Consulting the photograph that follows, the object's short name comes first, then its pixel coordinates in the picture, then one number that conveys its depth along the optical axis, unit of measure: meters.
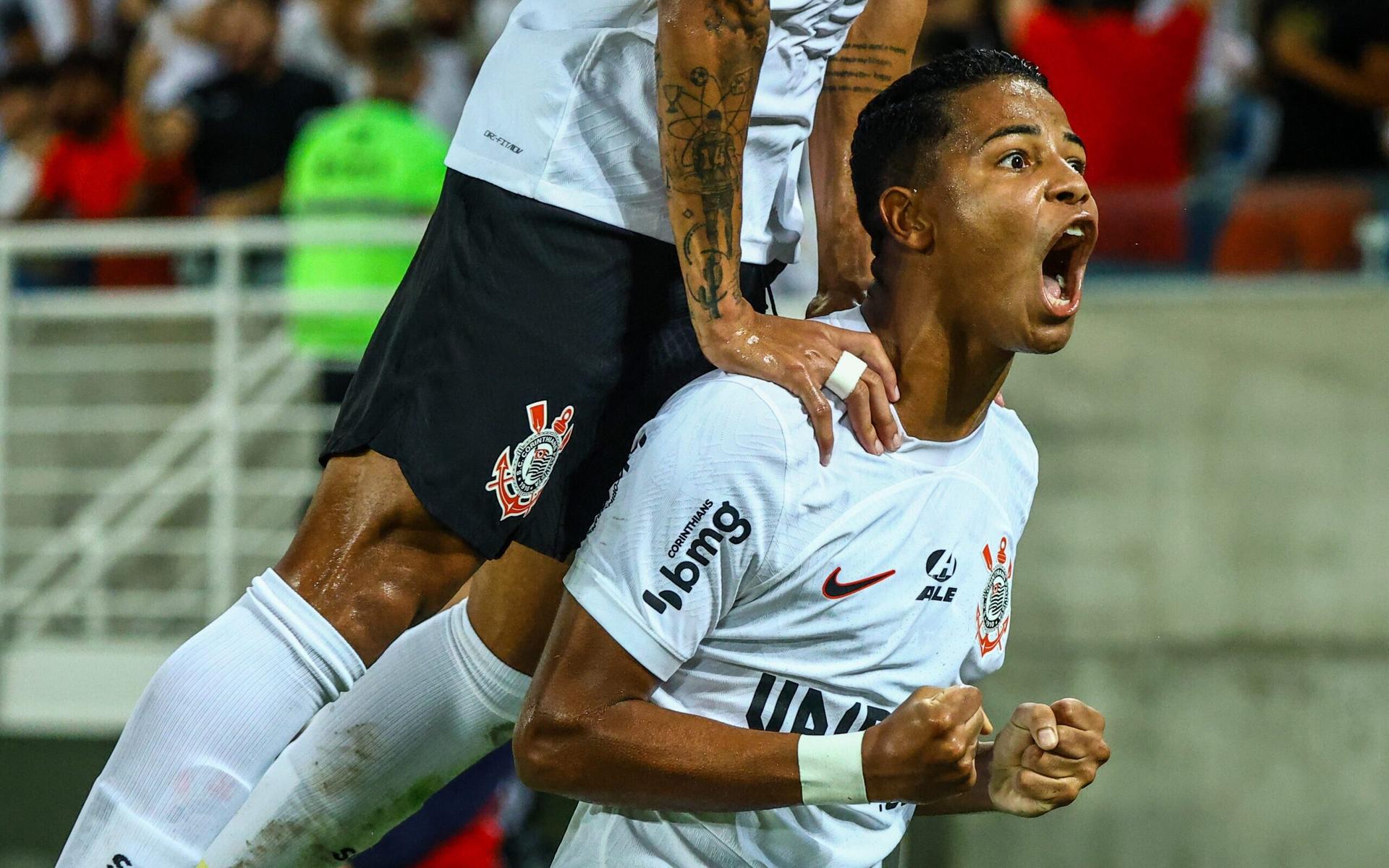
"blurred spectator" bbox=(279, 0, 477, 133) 14.84
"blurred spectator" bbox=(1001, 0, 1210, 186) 12.58
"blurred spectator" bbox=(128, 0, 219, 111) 16.09
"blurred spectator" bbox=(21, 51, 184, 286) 16.05
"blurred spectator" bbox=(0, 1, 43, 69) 18.91
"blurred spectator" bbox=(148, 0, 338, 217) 14.44
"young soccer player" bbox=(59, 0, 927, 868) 4.97
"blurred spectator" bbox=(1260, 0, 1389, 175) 12.38
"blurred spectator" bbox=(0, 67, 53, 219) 16.97
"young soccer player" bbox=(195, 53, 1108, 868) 4.62
